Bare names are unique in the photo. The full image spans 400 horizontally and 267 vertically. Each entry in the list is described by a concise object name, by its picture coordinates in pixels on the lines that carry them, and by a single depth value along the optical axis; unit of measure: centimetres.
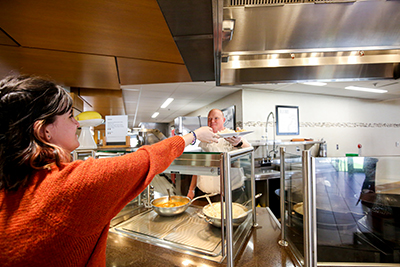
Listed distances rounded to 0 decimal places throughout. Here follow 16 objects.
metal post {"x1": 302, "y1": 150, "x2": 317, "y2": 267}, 74
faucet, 441
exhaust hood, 84
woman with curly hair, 51
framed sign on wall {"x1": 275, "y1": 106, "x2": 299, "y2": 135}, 478
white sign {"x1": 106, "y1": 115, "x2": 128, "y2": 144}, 225
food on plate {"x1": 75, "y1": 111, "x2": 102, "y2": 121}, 210
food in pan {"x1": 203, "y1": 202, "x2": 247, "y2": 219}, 102
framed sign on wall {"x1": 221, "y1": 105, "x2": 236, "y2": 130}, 479
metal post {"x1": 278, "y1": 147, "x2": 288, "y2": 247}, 106
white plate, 120
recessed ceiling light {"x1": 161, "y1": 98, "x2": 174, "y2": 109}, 539
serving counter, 84
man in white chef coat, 102
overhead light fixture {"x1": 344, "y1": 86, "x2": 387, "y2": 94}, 448
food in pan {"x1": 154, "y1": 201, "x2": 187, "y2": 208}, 130
